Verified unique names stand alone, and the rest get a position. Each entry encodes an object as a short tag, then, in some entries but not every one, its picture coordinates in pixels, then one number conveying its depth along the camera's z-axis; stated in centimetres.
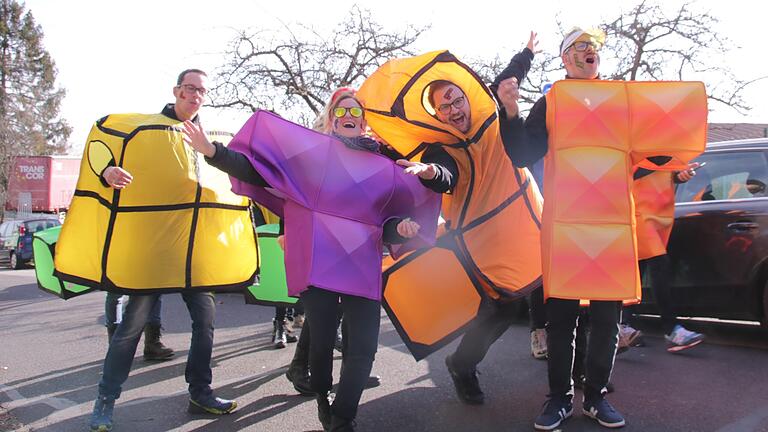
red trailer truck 2612
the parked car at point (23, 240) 1803
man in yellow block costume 337
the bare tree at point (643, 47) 1752
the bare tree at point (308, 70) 1803
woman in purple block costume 281
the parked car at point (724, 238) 446
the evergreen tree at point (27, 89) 3728
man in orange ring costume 331
